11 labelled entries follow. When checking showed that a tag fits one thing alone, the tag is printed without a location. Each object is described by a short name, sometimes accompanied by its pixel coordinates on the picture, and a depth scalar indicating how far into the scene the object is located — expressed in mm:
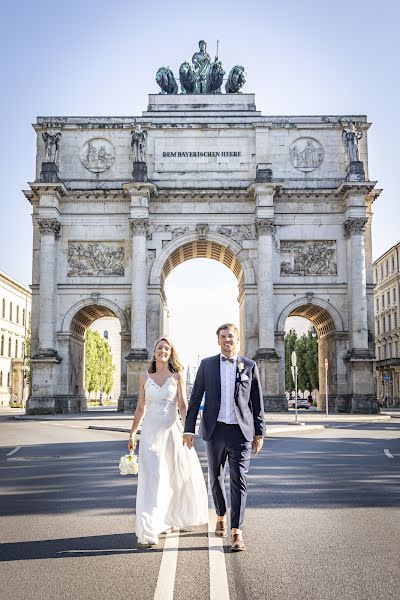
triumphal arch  38719
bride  6777
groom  6773
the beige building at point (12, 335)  76312
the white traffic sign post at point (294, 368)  31294
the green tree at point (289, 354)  84438
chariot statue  43344
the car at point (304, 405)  62559
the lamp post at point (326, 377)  38734
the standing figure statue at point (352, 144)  39438
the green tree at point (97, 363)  83750
